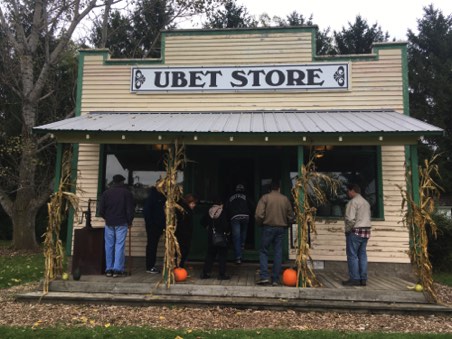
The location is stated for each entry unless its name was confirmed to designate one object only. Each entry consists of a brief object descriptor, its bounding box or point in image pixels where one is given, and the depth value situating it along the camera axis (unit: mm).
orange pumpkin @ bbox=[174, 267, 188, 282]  6980
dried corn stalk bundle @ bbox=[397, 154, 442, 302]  6309
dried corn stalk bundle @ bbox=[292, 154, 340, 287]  6520
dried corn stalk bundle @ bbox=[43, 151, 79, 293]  6734
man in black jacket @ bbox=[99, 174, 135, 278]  7254
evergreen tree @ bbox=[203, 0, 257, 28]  27219
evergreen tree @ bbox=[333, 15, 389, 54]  27703
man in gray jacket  6742
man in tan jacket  6855
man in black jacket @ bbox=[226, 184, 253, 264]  7676
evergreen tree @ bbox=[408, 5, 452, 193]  26344
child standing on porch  7215
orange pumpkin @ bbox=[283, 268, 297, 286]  6711
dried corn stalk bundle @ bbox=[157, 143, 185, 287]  6633
